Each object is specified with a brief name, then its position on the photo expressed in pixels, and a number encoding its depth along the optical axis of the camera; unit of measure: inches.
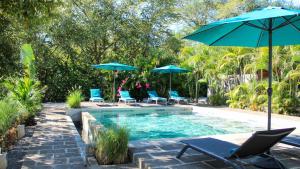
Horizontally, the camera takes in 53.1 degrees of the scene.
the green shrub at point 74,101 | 547.8
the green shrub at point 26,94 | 387.1
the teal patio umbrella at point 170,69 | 653.3
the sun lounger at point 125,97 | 677.3
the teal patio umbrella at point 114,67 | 636.1
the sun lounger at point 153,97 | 686.7
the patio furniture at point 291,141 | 198.3
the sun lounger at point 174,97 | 690.8
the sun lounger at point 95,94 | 682.6
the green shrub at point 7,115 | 268.4
